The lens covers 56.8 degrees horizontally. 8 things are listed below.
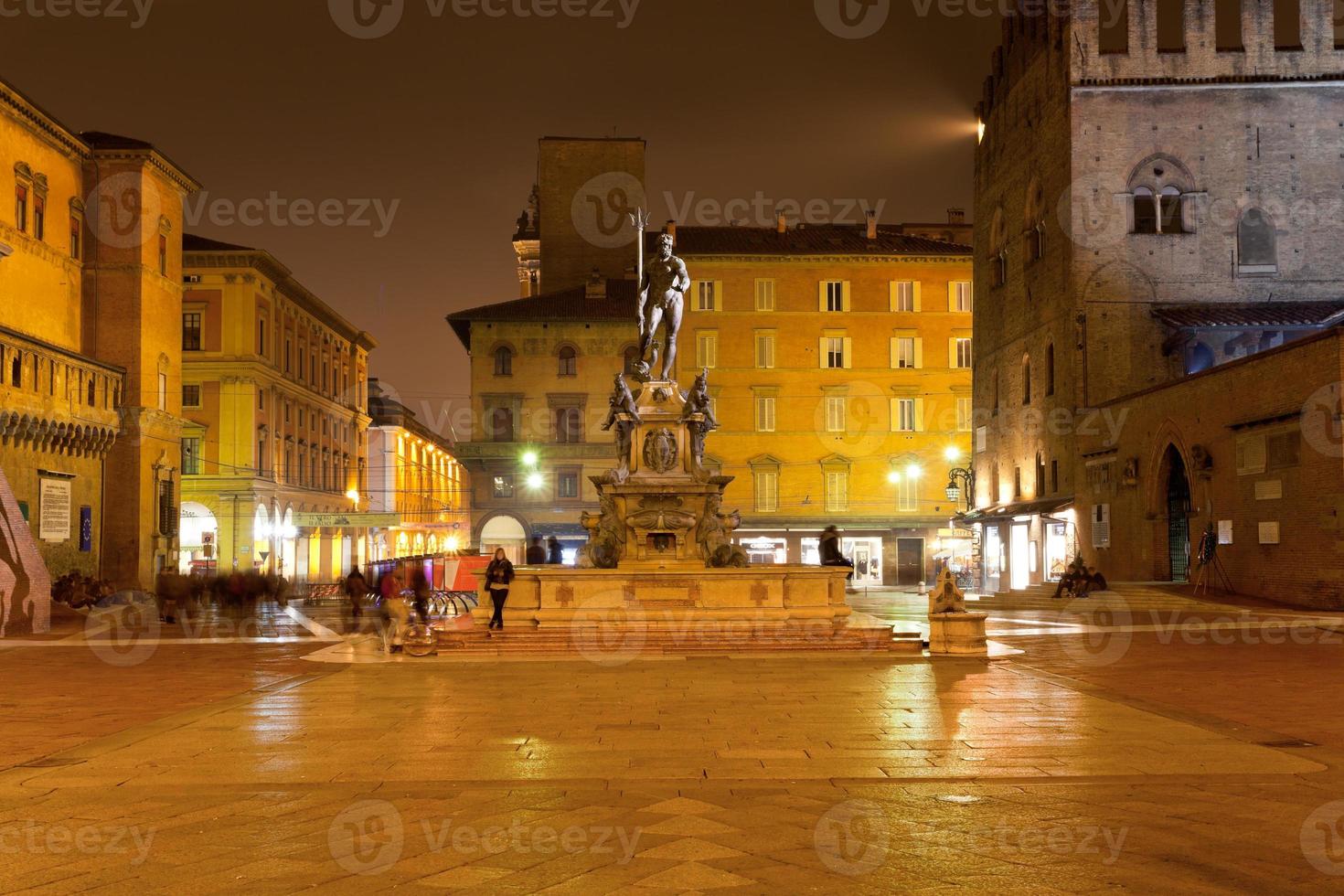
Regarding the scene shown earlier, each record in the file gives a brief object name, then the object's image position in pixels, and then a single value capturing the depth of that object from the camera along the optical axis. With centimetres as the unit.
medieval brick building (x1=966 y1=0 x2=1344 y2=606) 3603
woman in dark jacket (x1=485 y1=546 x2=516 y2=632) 1923
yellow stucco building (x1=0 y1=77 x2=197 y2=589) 3853
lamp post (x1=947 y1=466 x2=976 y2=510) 4303
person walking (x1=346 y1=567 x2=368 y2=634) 2738
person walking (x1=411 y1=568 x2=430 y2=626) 2114
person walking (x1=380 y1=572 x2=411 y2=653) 1906
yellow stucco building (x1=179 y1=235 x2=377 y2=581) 5572
